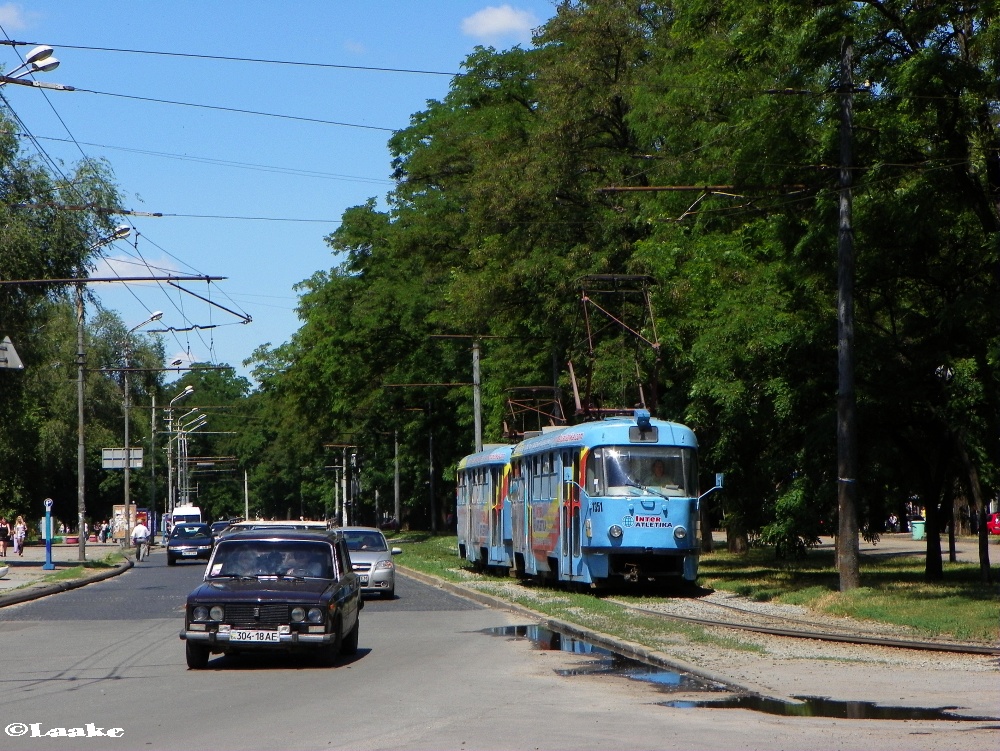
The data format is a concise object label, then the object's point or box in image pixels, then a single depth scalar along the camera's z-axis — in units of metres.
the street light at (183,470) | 119.50
